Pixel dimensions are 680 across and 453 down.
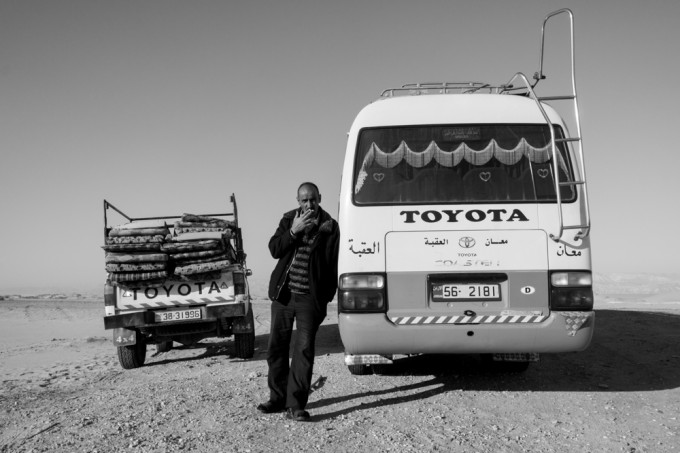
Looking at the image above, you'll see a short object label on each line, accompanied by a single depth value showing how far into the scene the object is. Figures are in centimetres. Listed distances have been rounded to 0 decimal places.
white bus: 506
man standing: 482
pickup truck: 771
